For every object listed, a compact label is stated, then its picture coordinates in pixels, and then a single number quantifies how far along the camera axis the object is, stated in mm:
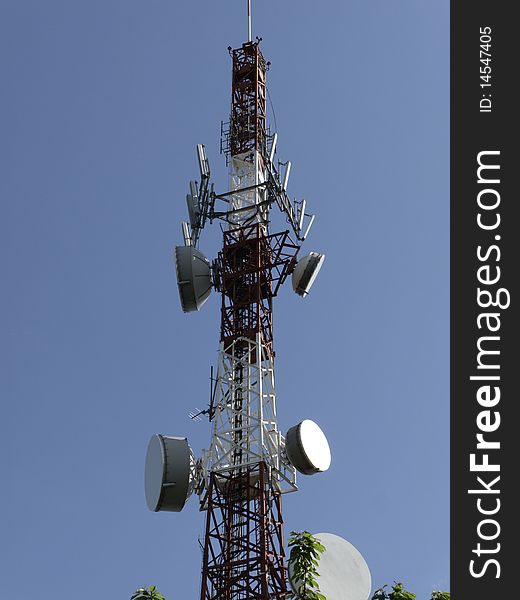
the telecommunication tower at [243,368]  42875
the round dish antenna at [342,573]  39656
